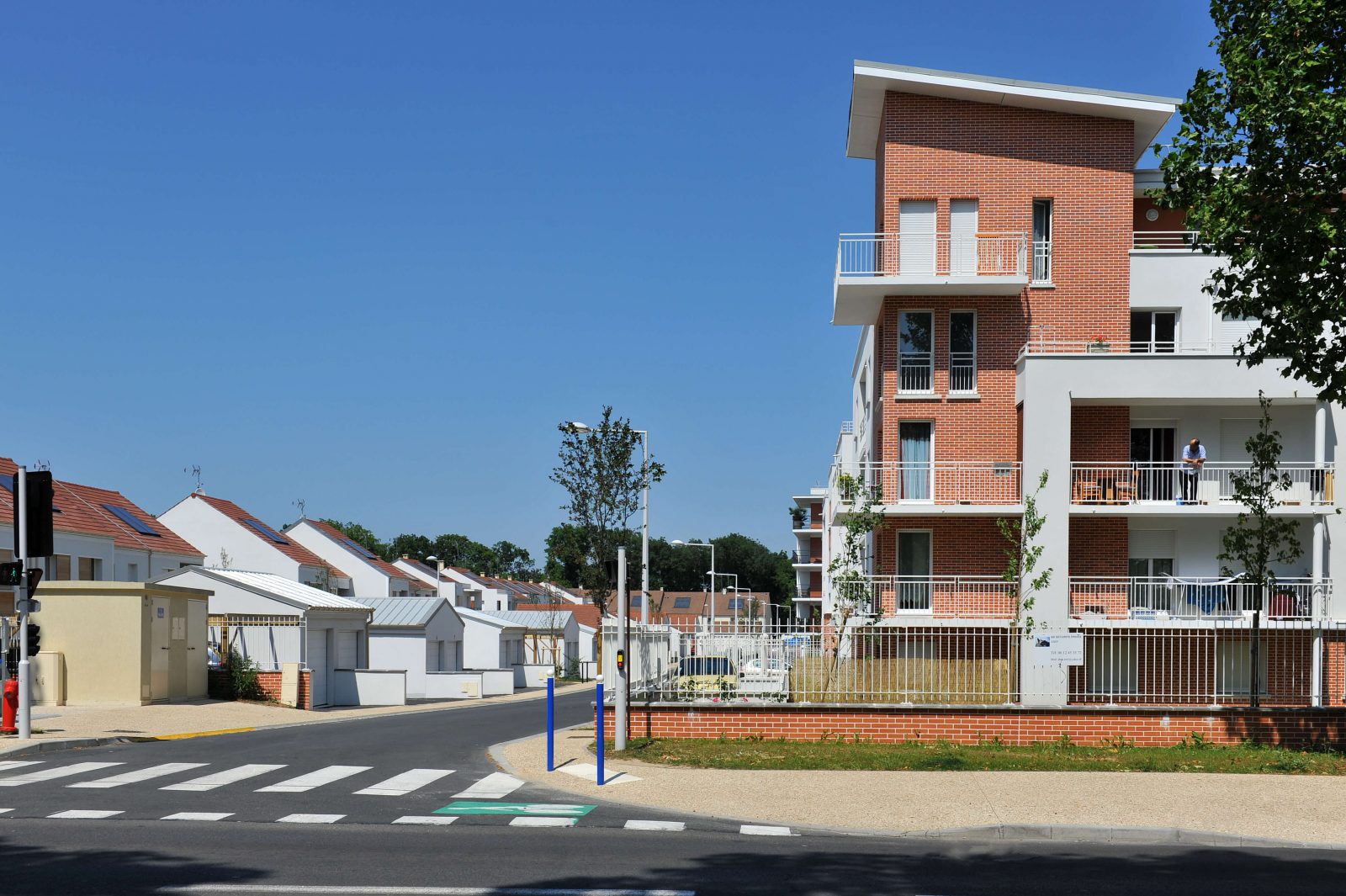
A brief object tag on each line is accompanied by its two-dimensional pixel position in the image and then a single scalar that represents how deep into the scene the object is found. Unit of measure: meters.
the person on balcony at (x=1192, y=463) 29.06
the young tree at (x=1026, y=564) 25.30
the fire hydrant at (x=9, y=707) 21.73
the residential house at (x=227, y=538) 70.81
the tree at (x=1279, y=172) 17.75
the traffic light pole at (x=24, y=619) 21.22
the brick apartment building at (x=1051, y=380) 28.83
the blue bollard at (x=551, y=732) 17.12
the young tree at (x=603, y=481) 39.47
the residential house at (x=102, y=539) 48.06
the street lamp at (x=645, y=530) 31.42
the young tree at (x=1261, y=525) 22.58
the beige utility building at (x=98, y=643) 30.11
